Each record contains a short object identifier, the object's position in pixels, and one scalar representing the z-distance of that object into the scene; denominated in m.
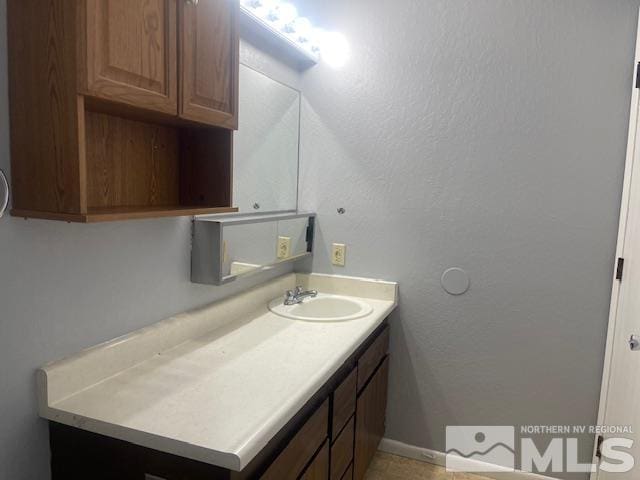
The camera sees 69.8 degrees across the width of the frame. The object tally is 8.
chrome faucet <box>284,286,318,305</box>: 2.26
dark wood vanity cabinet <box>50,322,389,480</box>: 1.12
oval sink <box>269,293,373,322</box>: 2.19
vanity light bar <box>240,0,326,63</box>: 1.92
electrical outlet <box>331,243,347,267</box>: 2.48
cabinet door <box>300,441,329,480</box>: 1.43
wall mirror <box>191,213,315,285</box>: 1.74
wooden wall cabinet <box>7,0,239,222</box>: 1.02
